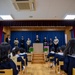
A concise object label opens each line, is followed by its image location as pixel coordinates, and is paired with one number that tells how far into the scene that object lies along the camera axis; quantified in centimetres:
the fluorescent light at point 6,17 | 349
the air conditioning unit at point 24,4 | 217
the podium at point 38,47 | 698
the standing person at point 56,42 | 744
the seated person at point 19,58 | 253
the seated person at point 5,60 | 135
